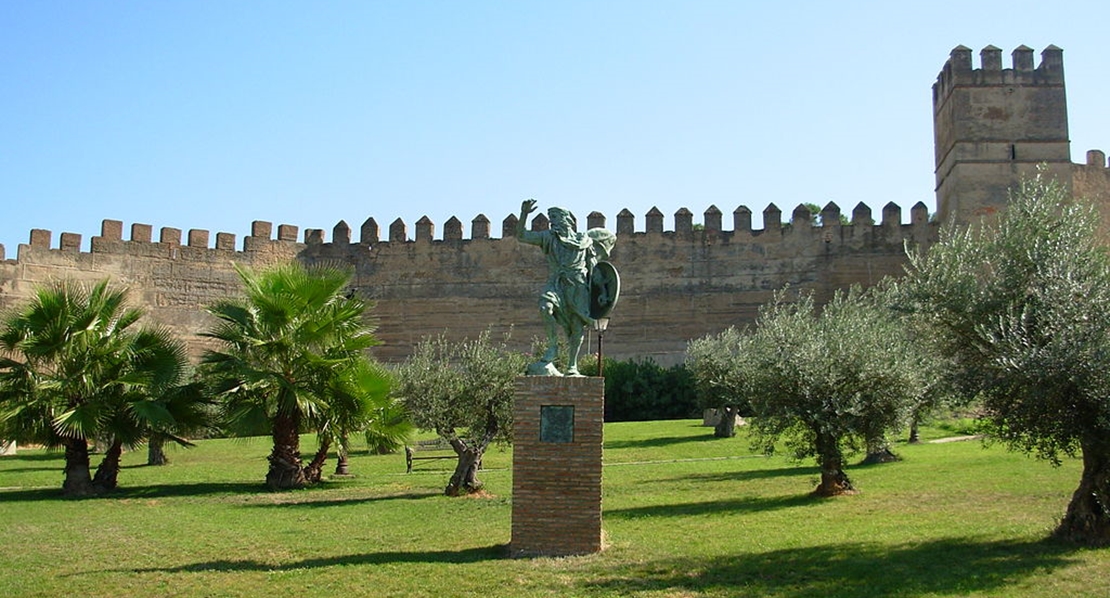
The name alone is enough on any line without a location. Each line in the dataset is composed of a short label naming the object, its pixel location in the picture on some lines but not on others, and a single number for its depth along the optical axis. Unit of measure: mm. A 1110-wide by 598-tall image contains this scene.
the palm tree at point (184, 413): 15359
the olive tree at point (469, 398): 14383
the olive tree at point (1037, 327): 7844
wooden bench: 19406
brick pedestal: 8312
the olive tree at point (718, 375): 20045
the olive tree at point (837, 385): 12211
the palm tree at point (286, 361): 14852
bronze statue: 8797
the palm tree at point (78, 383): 14586
